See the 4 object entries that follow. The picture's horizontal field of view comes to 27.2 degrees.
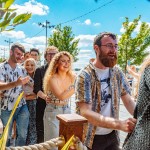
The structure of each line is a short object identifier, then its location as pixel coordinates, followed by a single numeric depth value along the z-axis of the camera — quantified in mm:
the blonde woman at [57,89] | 4007
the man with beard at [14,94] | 4512
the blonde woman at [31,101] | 5230
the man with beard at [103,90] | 2568
